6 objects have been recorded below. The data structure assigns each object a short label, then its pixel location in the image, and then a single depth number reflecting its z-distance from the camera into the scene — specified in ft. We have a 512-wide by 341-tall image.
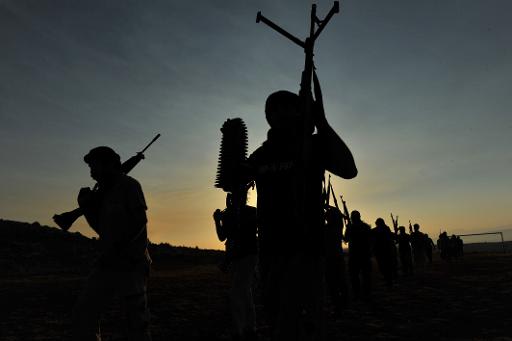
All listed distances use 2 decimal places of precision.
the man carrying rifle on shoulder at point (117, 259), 13.35
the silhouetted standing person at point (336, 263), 28.63
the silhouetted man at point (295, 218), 7.91
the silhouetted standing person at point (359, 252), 37.14
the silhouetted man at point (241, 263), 17.98
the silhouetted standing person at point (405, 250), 63.82
